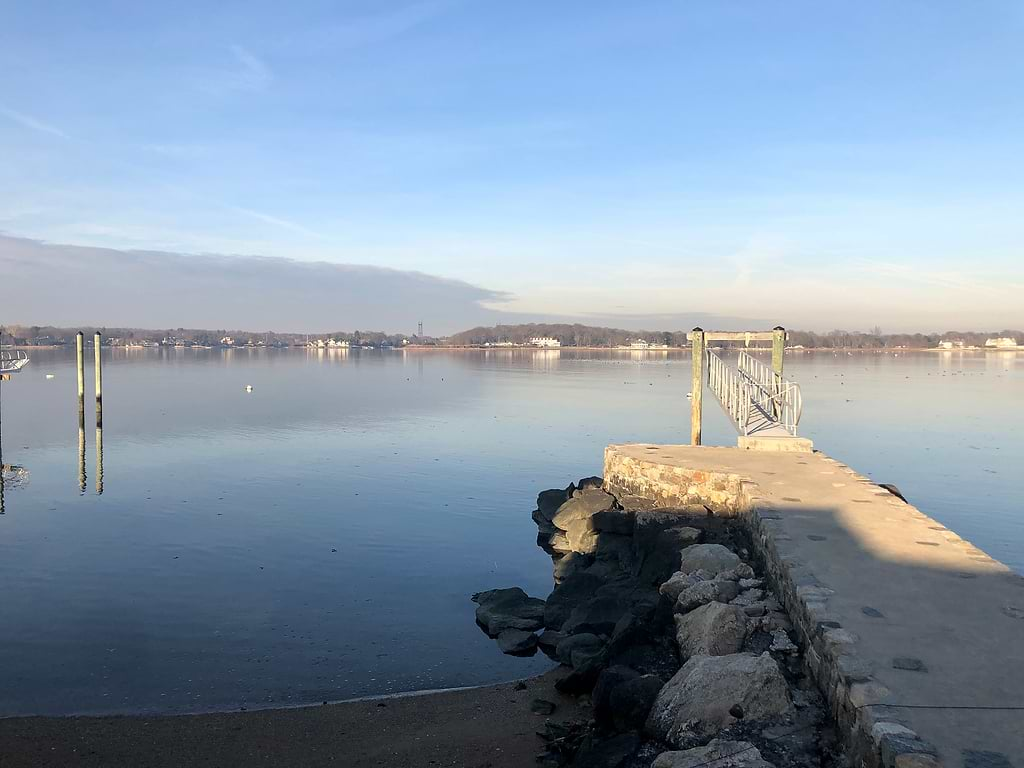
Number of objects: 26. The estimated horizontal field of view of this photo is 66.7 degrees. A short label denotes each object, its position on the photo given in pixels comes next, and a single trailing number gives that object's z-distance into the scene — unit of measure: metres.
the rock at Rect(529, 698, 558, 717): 8.61
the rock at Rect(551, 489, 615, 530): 15.83
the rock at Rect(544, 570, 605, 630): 11.60
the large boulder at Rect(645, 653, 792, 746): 5.89
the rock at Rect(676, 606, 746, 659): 7.39
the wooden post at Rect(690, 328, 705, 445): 18.81
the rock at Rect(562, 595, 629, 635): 10.42
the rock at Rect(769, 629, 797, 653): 6.93
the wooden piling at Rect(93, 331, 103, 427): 33.85
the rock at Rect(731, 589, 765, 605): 8.38
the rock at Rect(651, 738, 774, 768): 5.12
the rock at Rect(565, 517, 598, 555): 15.14
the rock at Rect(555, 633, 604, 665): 9.85
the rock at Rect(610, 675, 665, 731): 6.71
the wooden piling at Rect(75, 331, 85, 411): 33.36
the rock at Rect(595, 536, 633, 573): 13.47
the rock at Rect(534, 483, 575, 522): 17.88
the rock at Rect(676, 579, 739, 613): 8.82
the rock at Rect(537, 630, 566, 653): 10.79
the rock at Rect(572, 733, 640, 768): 6.14
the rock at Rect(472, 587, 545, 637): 11.52
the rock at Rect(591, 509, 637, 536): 14.33
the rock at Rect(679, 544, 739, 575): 10.01
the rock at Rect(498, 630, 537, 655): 10.83
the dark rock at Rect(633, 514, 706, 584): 11.55
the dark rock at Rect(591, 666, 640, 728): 7.01
